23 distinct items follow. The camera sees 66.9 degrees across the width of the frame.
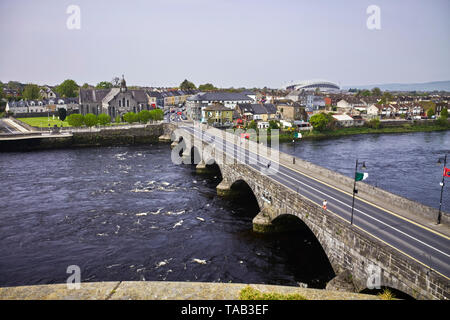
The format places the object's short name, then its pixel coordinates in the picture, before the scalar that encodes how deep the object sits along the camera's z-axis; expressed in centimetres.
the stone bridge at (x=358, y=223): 1895
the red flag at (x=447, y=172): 2584
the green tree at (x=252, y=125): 11307
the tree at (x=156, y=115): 11458
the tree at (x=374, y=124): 12914
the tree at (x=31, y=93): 18988
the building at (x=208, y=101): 12938
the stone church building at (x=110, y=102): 12312
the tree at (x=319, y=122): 11494
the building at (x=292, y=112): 12875
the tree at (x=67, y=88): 19312
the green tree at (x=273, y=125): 11181
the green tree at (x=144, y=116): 11156
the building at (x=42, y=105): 14627
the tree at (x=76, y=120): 10081
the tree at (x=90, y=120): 10144
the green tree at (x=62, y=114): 12706
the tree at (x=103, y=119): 10375
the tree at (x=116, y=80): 19250
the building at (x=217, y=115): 11612
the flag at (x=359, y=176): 2602
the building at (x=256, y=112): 12236
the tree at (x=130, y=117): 10969
